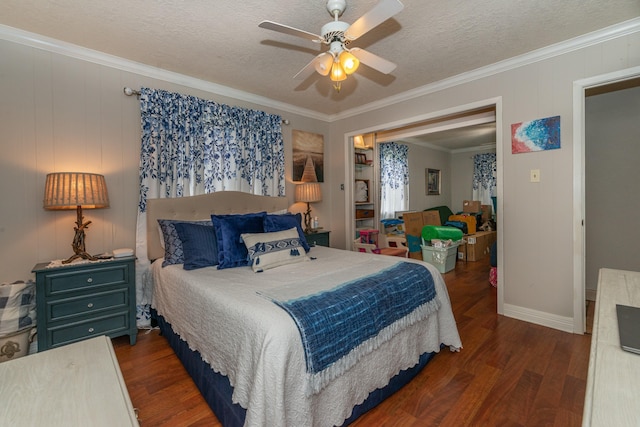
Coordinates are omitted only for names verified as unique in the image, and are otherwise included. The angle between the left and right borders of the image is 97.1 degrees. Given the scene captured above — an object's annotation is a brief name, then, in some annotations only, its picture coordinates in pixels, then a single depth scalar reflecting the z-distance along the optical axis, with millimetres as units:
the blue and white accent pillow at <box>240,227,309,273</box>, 2252
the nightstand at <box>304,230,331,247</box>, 3706
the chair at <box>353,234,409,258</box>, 4418
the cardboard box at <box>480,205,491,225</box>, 6551
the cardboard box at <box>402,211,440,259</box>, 5148
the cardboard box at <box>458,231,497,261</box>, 5309
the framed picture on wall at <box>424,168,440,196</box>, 7007
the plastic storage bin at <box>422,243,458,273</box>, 4535
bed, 1256
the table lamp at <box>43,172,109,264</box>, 2129
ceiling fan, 1510
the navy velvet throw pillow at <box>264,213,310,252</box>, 2704
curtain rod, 2699
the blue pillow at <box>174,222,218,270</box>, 2340
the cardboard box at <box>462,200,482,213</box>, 6801
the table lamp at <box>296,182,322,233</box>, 3926
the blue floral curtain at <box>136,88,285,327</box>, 2795
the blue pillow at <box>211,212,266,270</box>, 2383
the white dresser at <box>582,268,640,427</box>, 533
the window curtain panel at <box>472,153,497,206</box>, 6949
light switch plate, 2699
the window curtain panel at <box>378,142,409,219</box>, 5828
